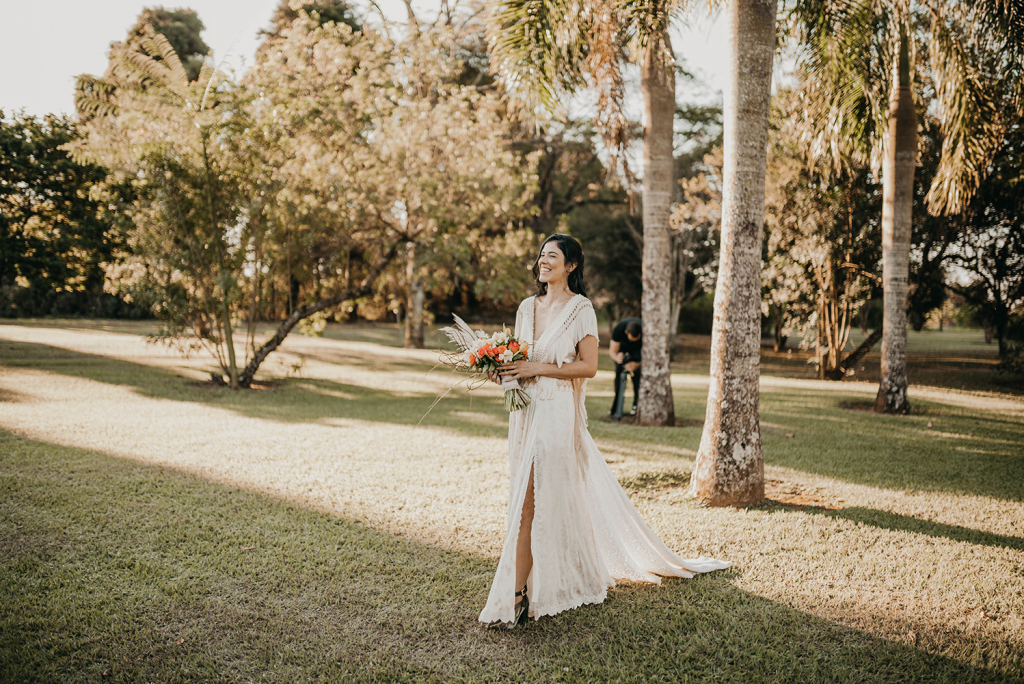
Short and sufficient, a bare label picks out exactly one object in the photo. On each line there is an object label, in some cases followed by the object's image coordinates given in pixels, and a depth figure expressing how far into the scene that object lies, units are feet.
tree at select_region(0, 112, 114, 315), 49.44
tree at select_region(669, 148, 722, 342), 68.95
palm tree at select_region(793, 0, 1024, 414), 25.71
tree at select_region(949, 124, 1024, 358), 53.93
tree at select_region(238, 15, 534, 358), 40.73
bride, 11.70
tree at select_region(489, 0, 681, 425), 21.71
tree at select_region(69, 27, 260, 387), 36.68
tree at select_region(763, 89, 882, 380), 56.44
